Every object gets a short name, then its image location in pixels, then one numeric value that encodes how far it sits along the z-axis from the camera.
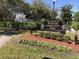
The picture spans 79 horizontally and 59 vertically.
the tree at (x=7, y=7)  9.31
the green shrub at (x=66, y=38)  5.69
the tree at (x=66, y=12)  16.15
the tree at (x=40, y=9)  14.70
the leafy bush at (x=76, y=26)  6.14
